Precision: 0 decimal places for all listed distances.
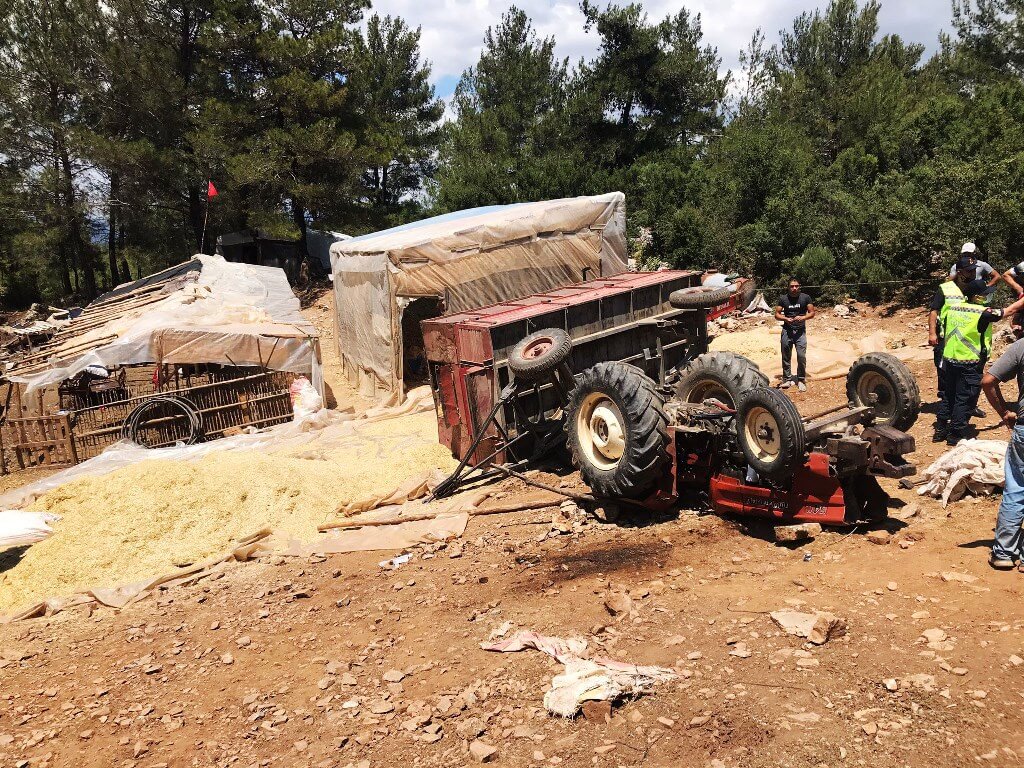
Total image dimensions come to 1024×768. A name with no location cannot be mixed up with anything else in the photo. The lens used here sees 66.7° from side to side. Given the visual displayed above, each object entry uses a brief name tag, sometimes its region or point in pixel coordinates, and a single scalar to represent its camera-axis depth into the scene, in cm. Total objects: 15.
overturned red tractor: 534
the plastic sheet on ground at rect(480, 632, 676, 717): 394
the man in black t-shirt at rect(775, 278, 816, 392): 1023
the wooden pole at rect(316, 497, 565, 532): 755
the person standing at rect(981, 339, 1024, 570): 469
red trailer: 869
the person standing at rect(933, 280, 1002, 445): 710
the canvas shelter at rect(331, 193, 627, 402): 1325
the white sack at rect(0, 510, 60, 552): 733
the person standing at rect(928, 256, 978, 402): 734
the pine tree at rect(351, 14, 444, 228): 2986
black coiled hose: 1158
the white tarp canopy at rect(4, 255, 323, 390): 1191
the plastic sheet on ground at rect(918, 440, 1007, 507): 581
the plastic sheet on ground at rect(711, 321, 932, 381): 1110
